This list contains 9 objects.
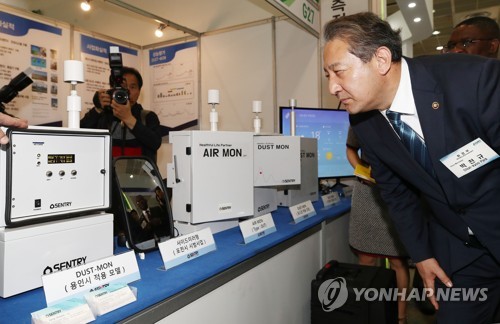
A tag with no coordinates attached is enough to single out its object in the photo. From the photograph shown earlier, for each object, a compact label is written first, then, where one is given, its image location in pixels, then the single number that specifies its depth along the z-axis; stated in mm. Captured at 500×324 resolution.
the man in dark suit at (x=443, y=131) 929
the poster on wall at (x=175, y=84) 3641
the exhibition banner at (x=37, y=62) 2643
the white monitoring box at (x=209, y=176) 1253
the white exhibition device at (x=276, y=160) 1526
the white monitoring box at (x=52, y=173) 771
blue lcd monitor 2404
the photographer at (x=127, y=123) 1529
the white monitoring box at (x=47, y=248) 747
